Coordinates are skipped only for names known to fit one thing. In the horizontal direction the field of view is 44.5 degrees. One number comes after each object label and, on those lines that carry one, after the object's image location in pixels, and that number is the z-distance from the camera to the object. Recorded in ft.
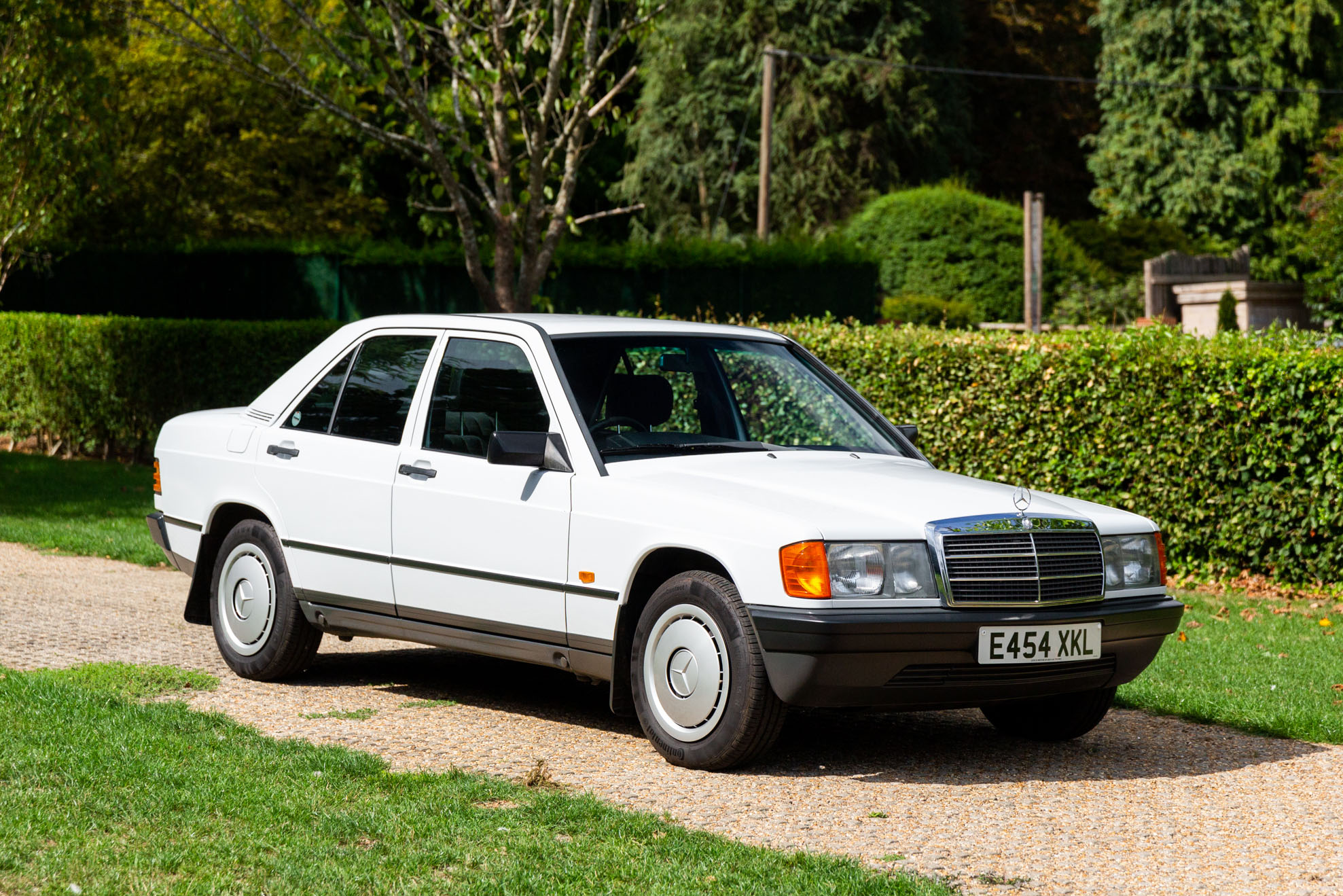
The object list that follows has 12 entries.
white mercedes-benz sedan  19.58
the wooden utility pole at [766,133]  115.03
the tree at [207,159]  89.71
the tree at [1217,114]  152.87
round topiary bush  104.17
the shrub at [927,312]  98.63
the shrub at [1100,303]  103.71
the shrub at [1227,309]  92.68
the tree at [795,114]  142.72
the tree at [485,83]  46.44
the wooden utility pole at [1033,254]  61.05
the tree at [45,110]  57.62
